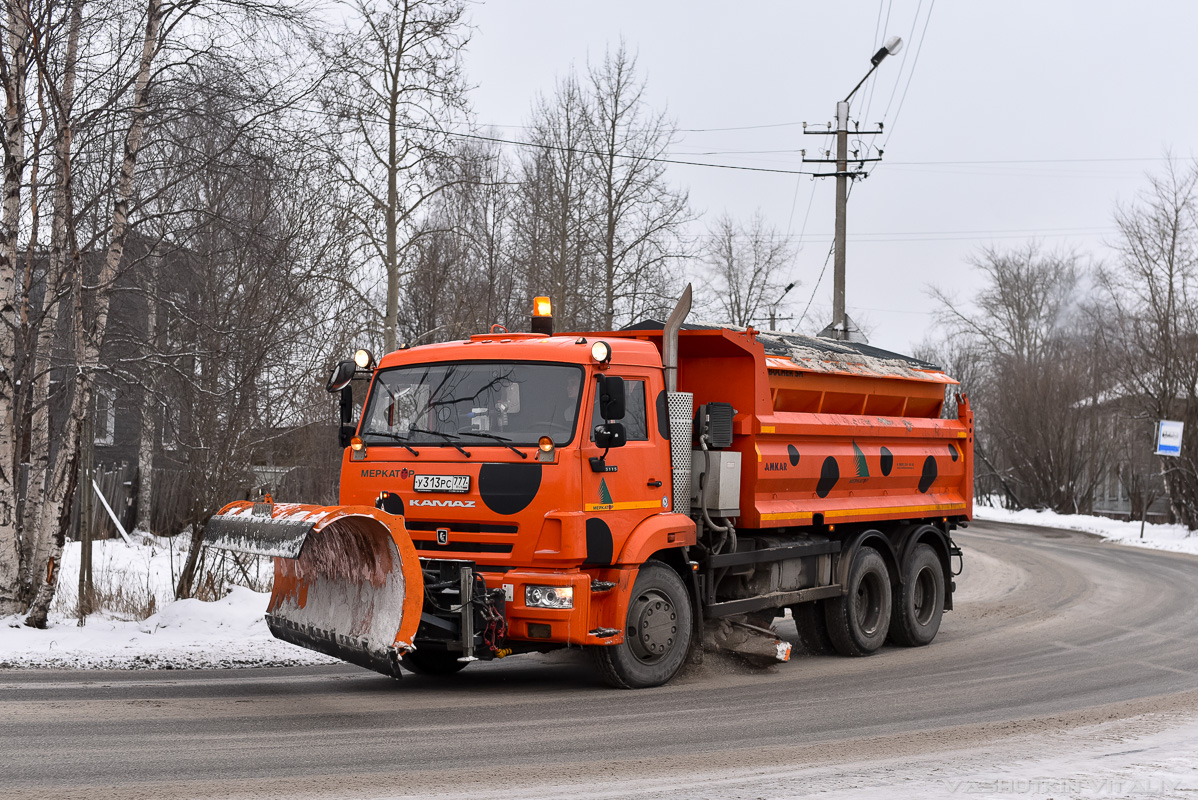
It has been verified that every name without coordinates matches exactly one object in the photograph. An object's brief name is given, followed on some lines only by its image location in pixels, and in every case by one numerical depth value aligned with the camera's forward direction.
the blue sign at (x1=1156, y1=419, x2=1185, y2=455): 29.27
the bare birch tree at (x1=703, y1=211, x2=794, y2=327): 45.56
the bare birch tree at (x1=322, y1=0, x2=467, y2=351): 19.95
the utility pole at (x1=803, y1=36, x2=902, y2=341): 22.80
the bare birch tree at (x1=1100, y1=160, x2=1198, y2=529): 31.03
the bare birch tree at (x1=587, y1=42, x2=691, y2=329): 29.22
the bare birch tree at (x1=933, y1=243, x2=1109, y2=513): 40.91
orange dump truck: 7.95
